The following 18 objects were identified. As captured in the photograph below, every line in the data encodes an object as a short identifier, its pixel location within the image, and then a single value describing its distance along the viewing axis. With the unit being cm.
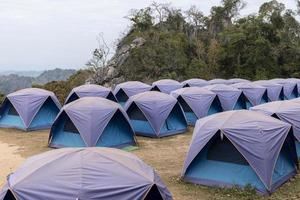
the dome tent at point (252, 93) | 2333
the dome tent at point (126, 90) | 2375
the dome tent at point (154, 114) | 1689
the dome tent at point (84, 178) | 677
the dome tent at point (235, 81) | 3014
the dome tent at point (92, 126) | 1418
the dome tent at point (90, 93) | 2206
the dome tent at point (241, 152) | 992
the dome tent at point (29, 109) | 1839
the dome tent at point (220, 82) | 2927
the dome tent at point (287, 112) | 1257
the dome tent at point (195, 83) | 2789
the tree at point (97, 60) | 4284
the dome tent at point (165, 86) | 2588
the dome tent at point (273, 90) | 2550
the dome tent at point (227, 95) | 2125
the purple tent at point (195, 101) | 1958
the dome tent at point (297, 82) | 2914
